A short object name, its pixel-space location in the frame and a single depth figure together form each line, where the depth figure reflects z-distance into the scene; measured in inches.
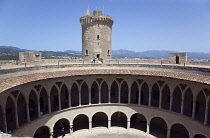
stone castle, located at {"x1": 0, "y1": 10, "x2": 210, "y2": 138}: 709.3
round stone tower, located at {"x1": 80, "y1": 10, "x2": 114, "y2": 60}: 1294.3
